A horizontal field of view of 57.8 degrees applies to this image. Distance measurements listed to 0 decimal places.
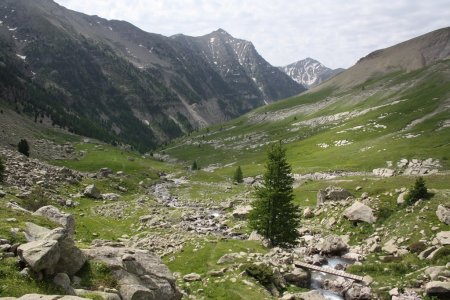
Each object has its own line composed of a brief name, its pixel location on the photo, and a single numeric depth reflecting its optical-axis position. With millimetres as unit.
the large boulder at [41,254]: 19531
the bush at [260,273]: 33941
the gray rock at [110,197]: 80569
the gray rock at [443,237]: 41400
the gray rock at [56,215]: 33141
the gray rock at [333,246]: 49125
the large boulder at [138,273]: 22812
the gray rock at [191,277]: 33469
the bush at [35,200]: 50094
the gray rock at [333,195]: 67500
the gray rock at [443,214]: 45500
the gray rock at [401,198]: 54156
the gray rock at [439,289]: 32878
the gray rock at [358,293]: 35719
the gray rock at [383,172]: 101250
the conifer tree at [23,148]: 120844
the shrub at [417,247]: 42797
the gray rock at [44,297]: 16703
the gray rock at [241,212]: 71000
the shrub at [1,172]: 60456
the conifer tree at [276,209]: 49125
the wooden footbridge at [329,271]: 39794
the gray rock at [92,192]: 76250
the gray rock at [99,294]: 19894
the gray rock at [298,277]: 37562
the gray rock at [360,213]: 54625
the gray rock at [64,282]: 20038
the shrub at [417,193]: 51500
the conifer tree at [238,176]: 127250
